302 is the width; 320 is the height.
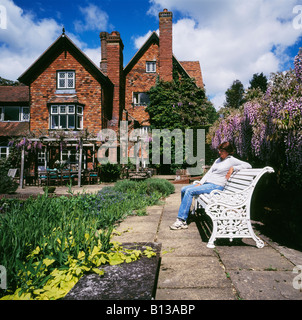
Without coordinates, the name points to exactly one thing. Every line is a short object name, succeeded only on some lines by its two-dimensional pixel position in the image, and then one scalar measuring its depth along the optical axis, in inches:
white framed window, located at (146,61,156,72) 804.6
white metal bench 131.1
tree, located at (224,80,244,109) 2113.1
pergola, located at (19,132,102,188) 541.2
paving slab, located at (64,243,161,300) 72.2
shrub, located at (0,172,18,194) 294.3
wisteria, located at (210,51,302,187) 138.6
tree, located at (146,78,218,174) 715.3
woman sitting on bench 167.0
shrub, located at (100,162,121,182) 596.2
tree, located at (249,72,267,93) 1670.6
